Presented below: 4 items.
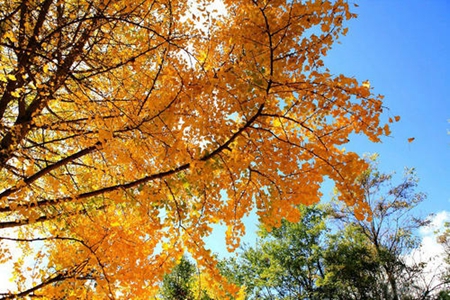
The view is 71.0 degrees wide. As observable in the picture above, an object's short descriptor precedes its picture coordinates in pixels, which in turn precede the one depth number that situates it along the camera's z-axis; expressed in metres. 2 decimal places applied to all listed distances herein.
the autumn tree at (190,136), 2.16
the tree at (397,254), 12.02
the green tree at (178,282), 17.33
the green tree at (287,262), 14.59
